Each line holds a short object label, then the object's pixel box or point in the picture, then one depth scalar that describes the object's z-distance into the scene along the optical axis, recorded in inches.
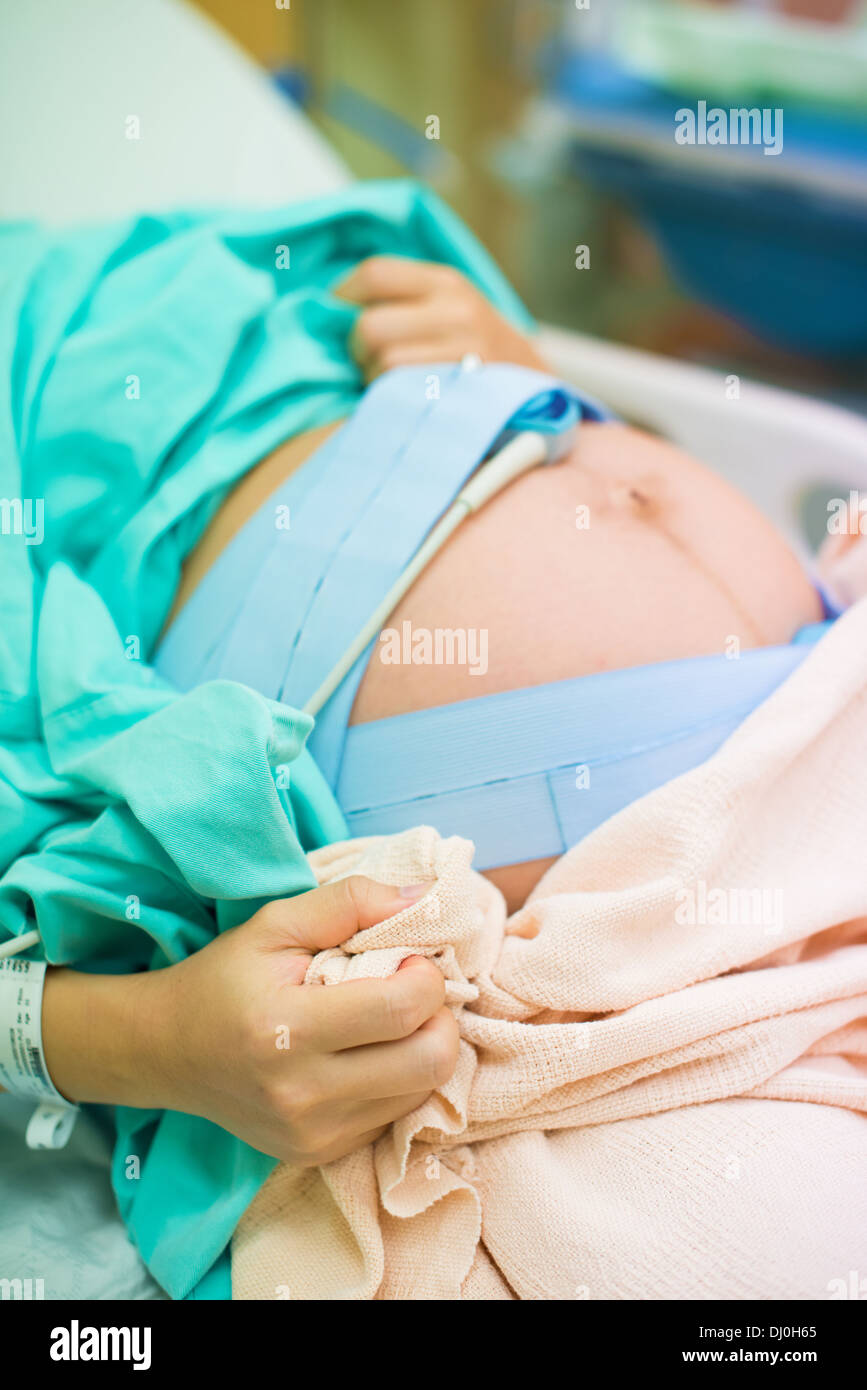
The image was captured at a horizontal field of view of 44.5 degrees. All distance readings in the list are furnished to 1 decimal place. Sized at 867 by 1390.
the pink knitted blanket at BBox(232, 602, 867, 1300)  21.0
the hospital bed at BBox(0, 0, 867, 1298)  39.3
